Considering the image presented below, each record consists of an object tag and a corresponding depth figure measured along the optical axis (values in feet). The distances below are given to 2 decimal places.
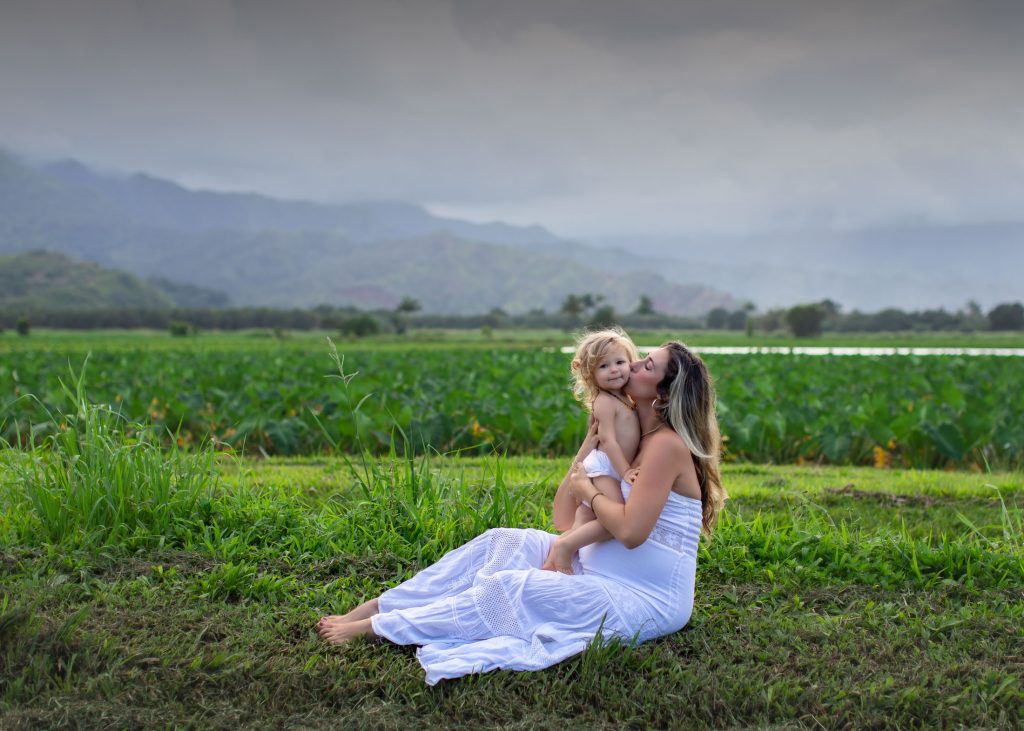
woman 12.30
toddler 12.67
